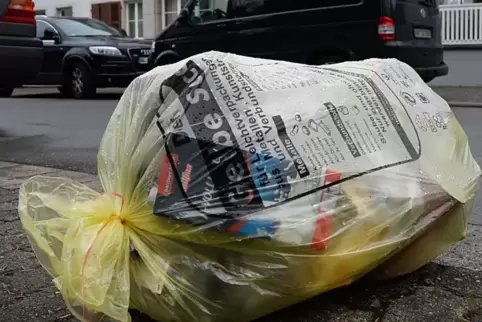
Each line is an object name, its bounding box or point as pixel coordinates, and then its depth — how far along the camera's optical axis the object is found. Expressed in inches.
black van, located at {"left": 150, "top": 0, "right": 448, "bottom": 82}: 340.2
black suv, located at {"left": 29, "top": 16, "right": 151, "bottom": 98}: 481.7
